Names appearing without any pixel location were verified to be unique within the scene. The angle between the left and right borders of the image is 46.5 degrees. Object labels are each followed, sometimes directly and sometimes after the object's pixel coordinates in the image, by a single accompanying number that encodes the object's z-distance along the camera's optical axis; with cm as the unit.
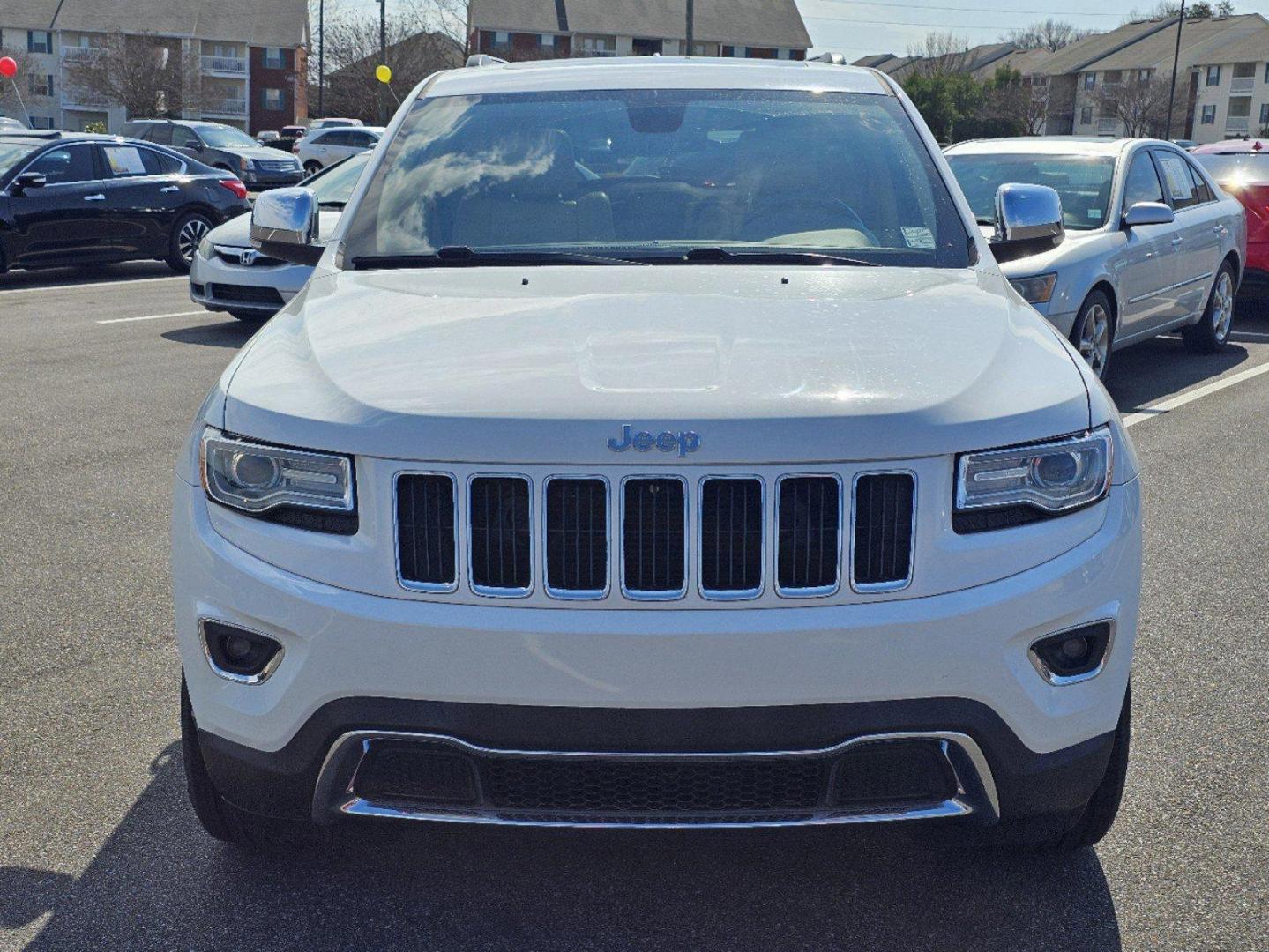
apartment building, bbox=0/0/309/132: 8469
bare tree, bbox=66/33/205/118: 7194
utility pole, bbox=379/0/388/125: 6731
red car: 1305
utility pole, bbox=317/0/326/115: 7375
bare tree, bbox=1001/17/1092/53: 13712
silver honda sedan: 1173
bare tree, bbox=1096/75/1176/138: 9150
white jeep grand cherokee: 258
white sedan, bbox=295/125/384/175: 4616
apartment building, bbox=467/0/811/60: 8988
